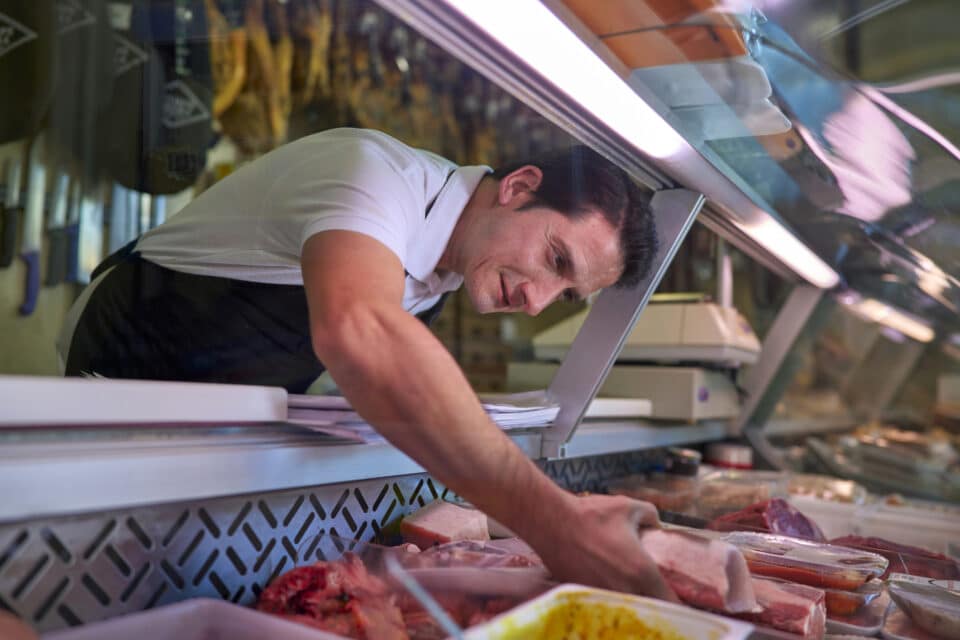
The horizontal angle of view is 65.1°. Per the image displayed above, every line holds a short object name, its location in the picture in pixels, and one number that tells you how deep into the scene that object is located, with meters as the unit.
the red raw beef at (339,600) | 0.84
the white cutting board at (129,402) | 0.74
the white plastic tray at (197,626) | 0.76
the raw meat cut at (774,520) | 1.65
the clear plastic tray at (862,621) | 1.12
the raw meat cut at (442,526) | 1.20
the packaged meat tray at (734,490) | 1.93
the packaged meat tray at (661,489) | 1.87
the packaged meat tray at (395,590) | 0.80
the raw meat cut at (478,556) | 0.88
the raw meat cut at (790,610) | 0.99
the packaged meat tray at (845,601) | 1.18
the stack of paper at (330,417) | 1.04
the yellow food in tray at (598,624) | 0.82
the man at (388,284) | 0.89
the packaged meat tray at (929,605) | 1.13
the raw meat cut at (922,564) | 1.37
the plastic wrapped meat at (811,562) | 1.21
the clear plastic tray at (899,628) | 1.12
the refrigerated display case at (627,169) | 0.84
